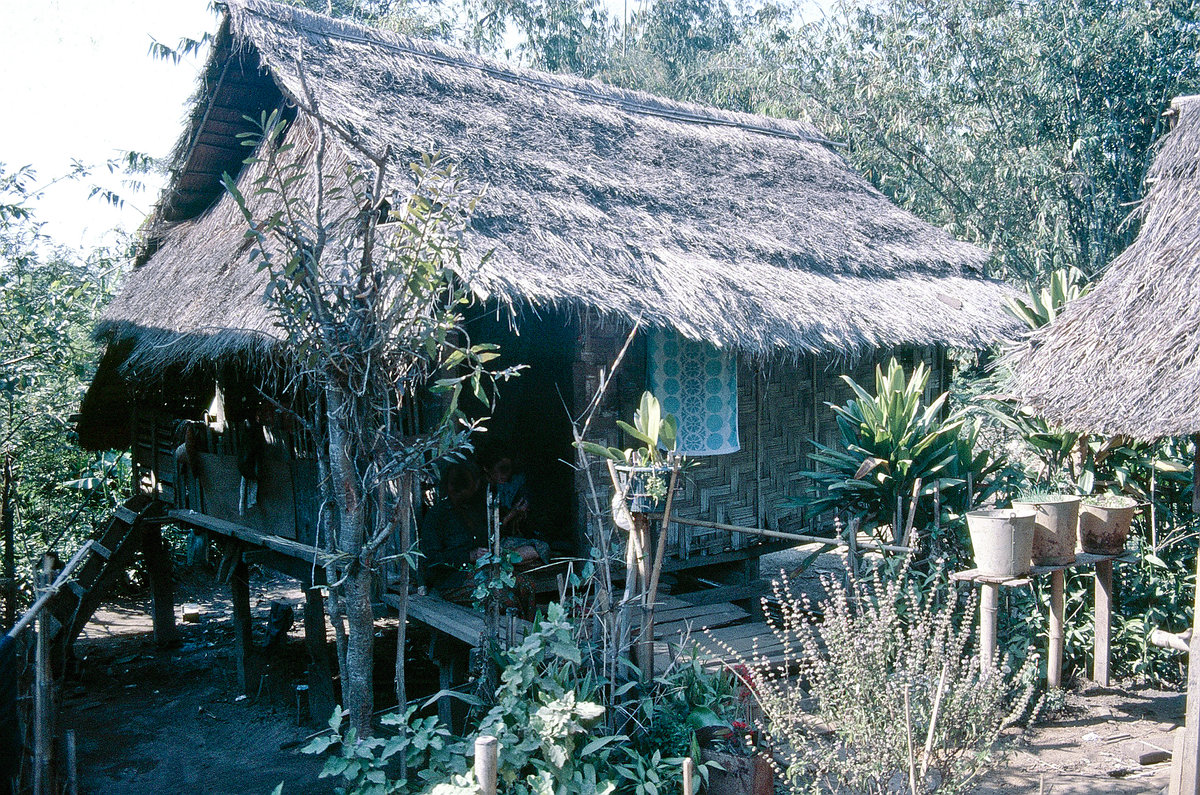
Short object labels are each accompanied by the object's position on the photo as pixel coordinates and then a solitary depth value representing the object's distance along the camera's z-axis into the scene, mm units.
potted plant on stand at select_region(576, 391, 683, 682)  3902
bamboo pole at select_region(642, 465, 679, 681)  3863
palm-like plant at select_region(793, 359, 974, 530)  5125
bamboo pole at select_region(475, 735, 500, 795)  3080
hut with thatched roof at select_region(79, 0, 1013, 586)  5660
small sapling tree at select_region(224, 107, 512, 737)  3223
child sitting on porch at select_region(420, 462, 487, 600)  5699
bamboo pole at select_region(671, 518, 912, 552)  4324
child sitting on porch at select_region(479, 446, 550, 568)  5758
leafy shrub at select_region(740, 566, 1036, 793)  3273
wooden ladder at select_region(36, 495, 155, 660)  7371
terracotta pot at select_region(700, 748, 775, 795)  3660
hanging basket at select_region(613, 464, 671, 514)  3889
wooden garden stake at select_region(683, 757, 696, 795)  3293
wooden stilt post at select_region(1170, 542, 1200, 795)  3568
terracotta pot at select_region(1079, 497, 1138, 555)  5027
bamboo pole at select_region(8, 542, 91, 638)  3798
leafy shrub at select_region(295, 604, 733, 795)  3422
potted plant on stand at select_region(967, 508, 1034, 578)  4340
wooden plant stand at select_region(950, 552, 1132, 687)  4348
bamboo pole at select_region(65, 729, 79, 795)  4609
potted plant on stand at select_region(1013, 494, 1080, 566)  4668
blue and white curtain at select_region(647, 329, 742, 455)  6125
